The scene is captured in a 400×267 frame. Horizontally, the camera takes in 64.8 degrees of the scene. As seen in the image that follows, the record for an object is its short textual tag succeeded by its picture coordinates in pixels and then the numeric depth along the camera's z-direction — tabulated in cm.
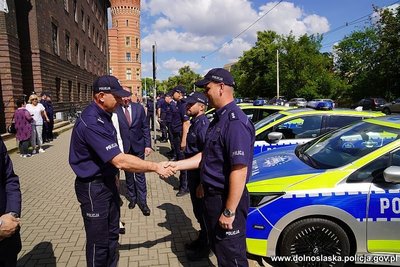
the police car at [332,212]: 308
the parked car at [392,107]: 2486
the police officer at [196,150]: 379
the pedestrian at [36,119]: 1022
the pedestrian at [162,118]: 1304
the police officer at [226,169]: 236
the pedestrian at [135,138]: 507
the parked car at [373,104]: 2939
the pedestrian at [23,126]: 953
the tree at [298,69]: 4144
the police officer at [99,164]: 264
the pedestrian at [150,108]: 1575
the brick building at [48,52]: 1283
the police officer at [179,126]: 614
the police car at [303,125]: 575
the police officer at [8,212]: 225
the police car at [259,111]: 742
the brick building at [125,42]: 6544
